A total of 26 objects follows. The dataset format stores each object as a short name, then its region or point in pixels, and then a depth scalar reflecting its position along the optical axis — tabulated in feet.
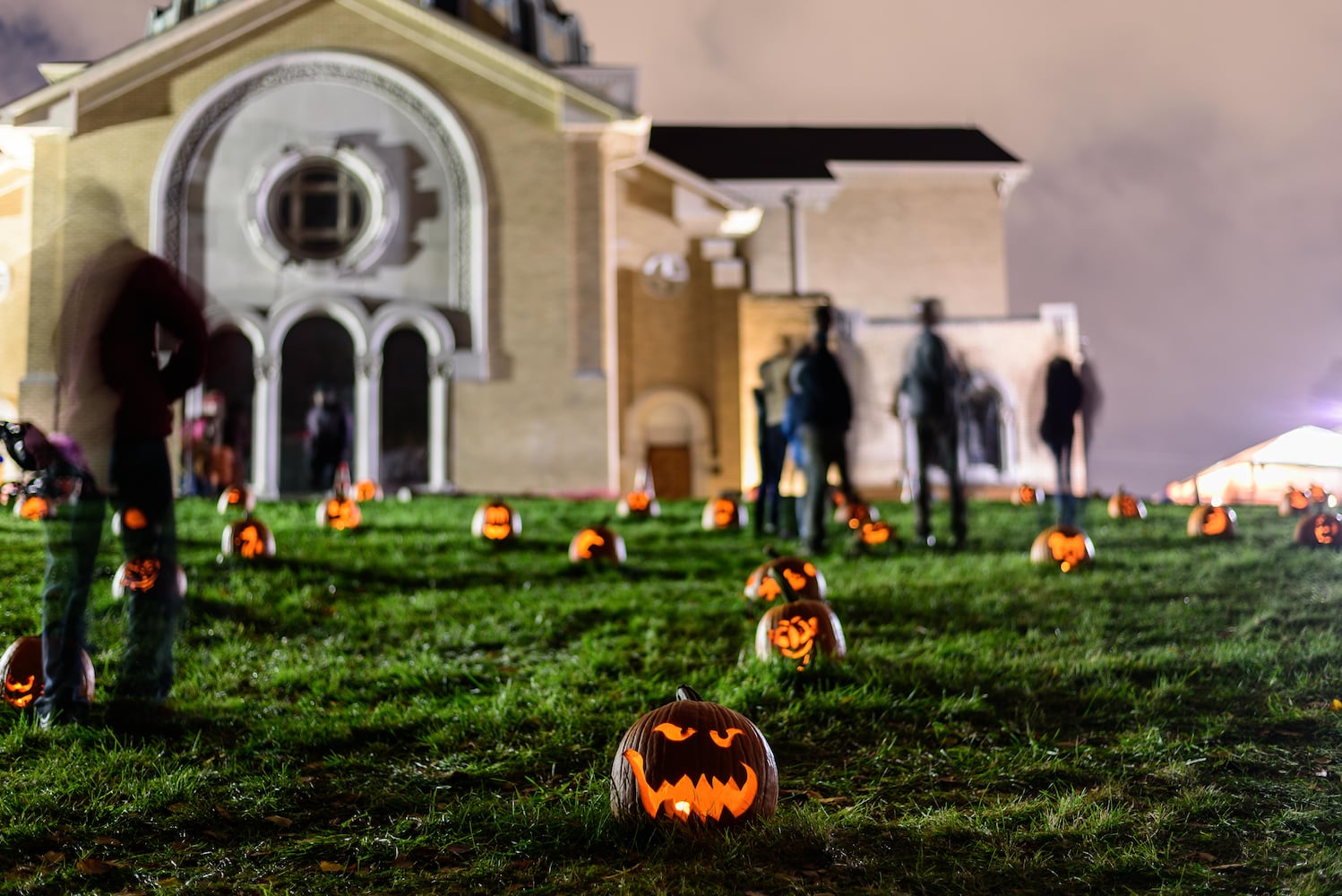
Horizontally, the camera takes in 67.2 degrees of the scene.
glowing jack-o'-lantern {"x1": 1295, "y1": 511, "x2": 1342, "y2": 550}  28.86
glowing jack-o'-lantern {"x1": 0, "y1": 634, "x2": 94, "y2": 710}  13.98
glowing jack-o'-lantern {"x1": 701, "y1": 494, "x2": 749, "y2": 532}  36.76
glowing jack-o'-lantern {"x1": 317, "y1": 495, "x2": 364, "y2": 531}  33.55
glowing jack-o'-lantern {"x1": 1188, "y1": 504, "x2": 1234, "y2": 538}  32.22
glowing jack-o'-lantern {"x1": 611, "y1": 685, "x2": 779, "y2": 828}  10.03
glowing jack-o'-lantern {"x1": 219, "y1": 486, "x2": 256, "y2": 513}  36.11
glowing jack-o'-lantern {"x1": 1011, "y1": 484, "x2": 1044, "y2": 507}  47.23
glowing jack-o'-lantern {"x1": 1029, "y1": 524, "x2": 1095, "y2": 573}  25.98
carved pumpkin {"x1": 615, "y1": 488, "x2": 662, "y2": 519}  40.83
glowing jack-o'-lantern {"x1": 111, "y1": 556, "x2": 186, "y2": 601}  14.53
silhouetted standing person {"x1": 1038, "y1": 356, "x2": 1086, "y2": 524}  31.45
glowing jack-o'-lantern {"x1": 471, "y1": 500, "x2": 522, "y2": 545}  31.19
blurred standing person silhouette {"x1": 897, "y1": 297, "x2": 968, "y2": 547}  30.14
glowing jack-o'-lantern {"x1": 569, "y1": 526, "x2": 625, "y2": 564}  27.50
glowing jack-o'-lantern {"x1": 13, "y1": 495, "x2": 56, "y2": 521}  23.88
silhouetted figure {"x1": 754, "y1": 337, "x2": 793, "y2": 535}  34.63
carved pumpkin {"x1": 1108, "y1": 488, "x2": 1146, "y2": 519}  39.96
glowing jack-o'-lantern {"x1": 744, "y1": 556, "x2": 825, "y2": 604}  19.15
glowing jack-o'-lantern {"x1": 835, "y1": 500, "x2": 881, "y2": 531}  31.42
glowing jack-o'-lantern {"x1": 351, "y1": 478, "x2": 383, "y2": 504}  46.55
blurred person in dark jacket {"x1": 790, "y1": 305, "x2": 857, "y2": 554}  29.17
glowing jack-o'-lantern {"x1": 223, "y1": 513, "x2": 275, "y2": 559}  26.25
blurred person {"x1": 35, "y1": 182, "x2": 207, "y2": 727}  13.58
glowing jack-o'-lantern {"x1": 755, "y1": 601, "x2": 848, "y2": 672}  16.28
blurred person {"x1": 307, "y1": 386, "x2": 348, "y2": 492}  59.82
